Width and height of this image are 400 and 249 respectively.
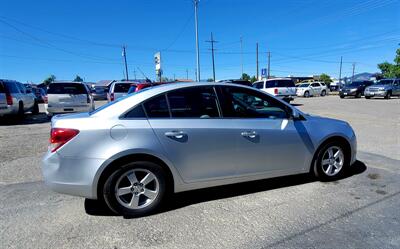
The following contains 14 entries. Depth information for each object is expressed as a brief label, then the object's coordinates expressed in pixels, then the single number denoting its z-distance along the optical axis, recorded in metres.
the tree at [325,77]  99.38
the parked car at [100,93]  32.88
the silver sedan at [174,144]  3.30
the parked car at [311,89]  34.03
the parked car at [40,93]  27.76
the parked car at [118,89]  15.30
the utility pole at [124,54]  58.45
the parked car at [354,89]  27.92
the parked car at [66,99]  11.31
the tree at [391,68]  56.94
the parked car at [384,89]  25.17
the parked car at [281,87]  19.23
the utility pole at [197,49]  26.13
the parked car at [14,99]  11.34
